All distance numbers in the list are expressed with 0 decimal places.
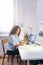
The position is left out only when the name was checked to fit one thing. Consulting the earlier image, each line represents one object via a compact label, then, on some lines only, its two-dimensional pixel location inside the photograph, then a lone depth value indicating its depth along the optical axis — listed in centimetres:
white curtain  291
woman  224
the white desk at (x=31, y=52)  146
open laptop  226
